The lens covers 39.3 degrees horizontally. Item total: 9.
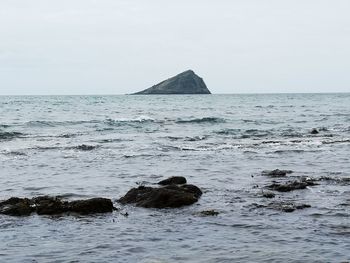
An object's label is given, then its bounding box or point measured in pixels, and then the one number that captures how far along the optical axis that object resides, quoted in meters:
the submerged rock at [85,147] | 29.69
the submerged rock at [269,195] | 15.04
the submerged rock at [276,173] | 19.29
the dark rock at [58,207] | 13.09
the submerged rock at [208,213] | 12.92
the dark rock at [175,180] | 17.08
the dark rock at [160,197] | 13.93
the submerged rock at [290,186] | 16.08
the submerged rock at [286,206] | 13.21
